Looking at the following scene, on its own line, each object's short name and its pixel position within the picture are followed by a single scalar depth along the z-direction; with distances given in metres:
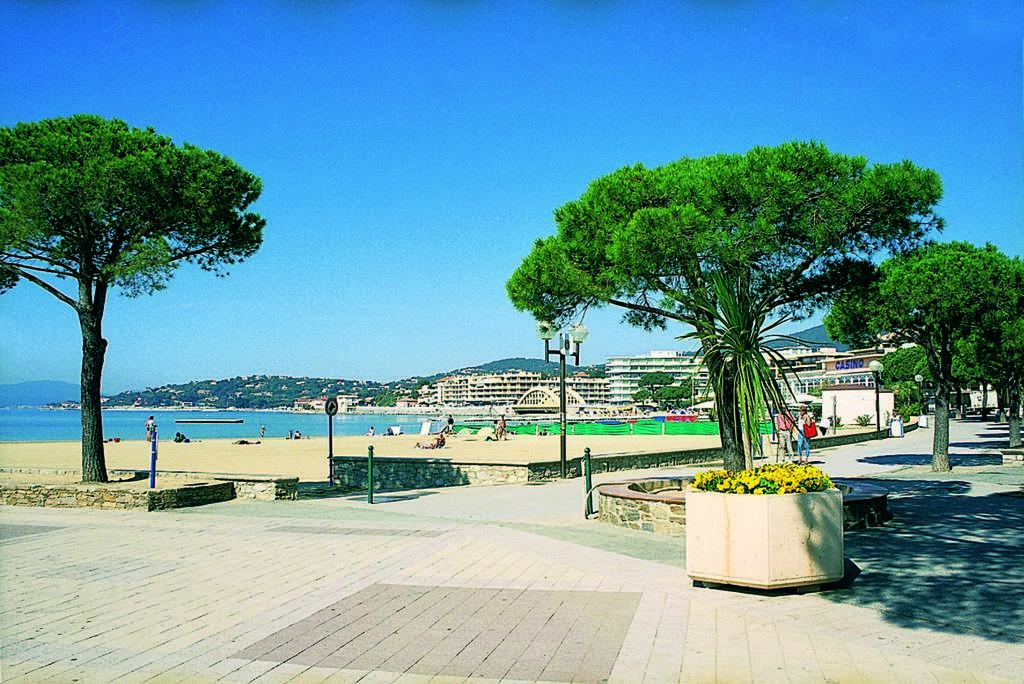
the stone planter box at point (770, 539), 6.92
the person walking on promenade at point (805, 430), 22.30
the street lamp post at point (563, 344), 18.58
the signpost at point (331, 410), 19.78
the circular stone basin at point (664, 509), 10.62
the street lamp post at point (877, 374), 33.28
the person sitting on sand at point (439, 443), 37.81
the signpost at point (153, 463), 14.48
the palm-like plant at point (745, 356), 9.41
